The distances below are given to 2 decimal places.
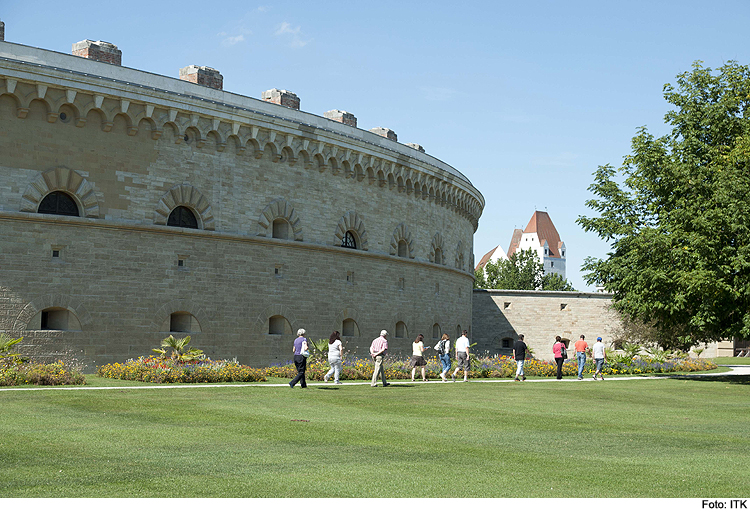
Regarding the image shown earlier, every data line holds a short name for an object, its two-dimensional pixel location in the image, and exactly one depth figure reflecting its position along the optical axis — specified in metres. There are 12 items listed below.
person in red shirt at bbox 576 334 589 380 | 28.59
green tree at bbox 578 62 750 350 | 25.19
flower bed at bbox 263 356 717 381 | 25.88
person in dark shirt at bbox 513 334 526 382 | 26.92
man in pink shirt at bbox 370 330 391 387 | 21.48
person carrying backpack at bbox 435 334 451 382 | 25.59
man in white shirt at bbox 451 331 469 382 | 25.08
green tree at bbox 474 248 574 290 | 87.69
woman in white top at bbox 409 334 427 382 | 24.83
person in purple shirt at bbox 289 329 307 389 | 19.89
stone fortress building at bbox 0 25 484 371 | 24.36
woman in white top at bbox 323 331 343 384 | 21.22
